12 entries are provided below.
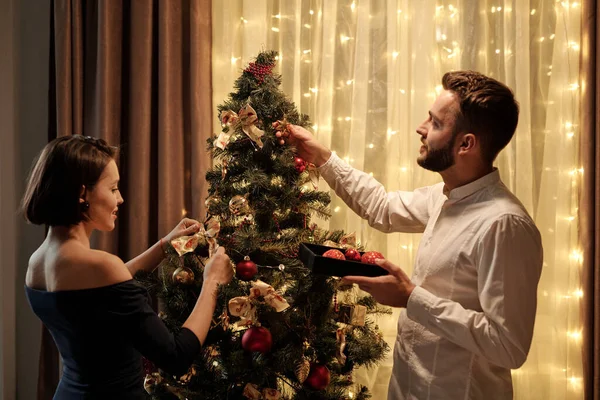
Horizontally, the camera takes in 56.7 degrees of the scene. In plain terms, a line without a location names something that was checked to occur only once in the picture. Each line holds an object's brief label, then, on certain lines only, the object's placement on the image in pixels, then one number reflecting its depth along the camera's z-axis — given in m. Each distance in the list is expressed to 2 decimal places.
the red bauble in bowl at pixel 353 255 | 1.75
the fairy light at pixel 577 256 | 2.50
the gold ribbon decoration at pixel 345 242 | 1.94
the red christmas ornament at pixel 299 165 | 1.90
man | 1.58
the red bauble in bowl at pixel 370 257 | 1.75
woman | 1.55
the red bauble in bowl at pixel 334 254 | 1.70
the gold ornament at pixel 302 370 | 1.78
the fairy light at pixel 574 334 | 2.52
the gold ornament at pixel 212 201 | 1.92
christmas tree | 1.80
